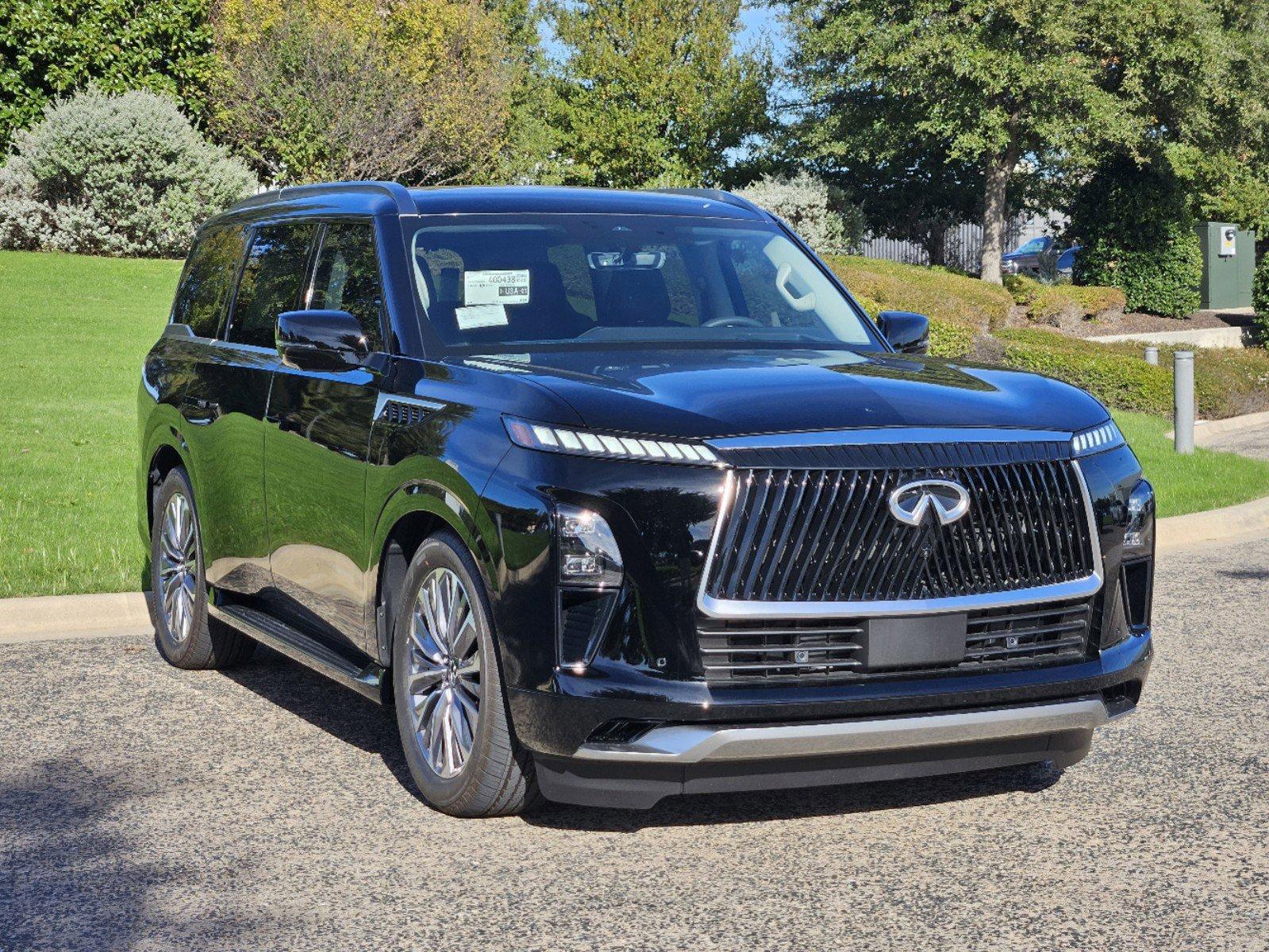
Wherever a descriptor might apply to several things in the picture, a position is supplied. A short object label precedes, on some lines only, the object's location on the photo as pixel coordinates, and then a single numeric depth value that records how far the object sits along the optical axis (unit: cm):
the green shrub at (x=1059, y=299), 3372
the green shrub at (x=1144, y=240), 3962
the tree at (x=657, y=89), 4609
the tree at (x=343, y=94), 3269
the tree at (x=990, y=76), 3431
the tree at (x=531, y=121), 4353
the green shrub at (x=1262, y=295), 3169
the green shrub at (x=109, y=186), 2842
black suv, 458
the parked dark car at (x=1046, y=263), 4675
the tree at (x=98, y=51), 3347
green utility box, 4181
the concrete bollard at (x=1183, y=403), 1525
